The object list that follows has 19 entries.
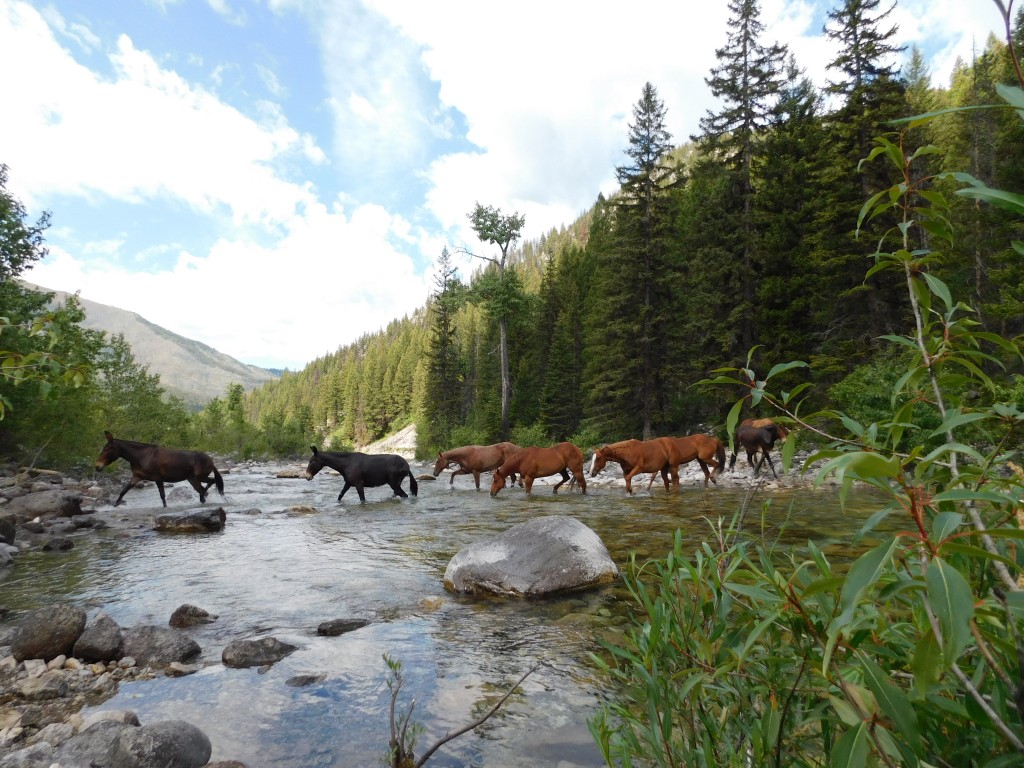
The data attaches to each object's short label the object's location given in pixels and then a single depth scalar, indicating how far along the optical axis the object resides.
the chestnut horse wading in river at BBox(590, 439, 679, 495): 17.48
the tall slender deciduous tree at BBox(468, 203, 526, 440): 38.53
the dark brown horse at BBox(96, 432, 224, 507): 14.68
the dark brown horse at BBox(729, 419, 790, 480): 18.39
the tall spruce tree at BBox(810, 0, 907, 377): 21.22
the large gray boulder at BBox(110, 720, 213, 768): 3.19
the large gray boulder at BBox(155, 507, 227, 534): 11.48
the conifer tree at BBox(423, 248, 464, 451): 55.47
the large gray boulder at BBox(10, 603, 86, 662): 4.84
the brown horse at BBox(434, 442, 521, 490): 21.20
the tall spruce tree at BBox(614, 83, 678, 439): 30.98
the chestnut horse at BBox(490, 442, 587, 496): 17.58
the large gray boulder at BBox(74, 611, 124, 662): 4.87
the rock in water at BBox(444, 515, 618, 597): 6.77
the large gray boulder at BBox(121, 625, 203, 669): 4.93
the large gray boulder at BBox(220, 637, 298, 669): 4.88
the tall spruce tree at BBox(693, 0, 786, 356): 25.86
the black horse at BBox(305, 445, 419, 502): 17.17
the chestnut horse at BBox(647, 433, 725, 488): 17.70
